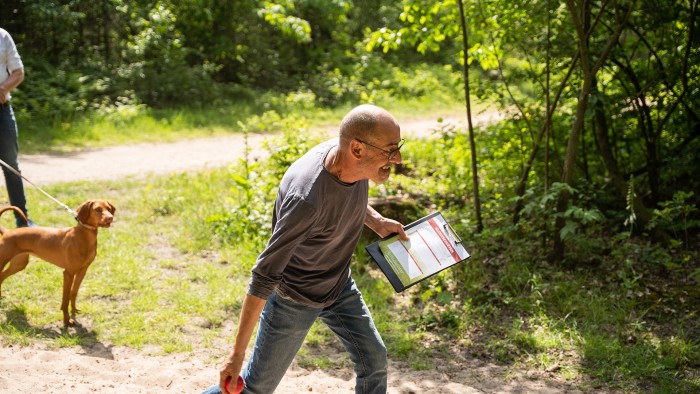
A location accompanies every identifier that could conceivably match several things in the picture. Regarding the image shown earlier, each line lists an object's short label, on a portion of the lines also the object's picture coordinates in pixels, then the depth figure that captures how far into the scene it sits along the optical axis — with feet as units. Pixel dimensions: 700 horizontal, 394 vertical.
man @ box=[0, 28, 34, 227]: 20.75
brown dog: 16.78
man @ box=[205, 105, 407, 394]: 9.48
